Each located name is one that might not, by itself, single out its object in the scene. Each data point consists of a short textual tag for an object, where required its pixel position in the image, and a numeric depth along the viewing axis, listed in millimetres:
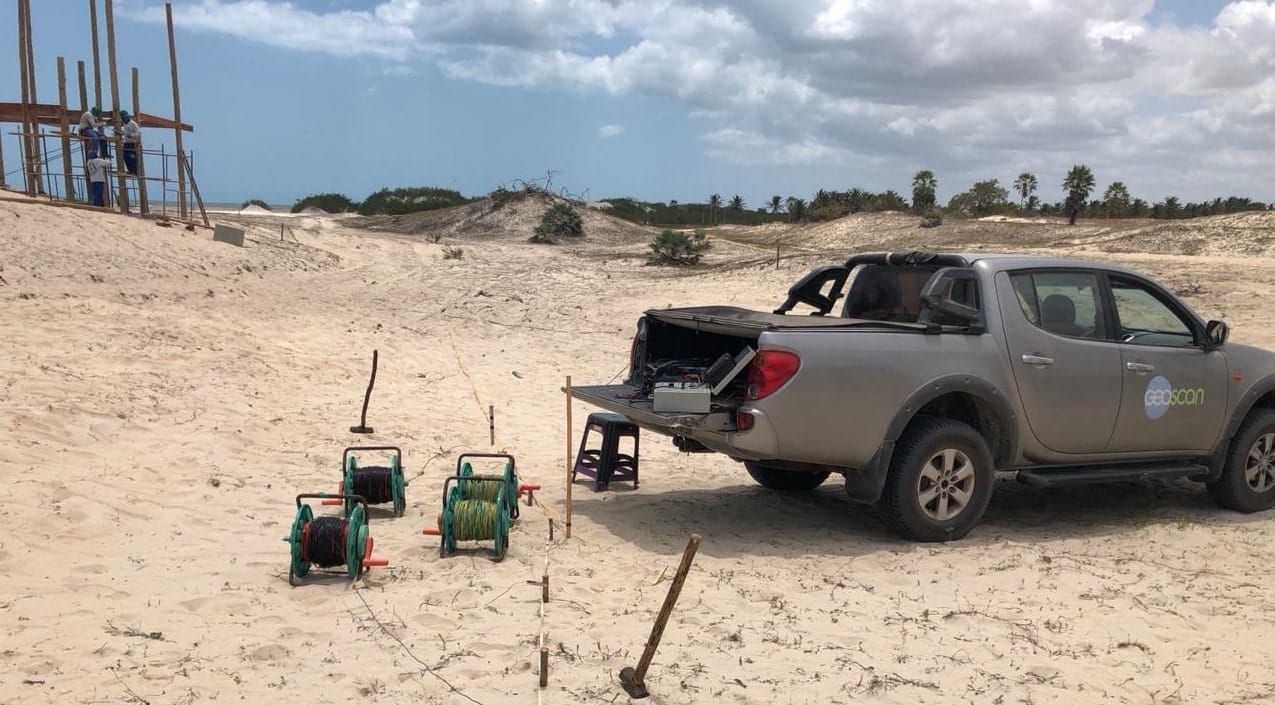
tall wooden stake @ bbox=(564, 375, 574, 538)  6566
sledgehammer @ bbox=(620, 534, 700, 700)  4082
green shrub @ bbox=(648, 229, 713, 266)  25406
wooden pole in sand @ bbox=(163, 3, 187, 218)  22828
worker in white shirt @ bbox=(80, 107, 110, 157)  20069
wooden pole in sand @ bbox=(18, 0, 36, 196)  22328
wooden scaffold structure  20922
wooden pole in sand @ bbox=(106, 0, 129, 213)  20734
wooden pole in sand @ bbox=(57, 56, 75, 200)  21891
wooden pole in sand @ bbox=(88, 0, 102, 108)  21594
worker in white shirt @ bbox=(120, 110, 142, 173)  20922
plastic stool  8164
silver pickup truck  6199
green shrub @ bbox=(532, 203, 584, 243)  33250
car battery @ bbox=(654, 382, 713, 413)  6293
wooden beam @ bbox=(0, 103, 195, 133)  22984
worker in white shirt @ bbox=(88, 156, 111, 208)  20350
